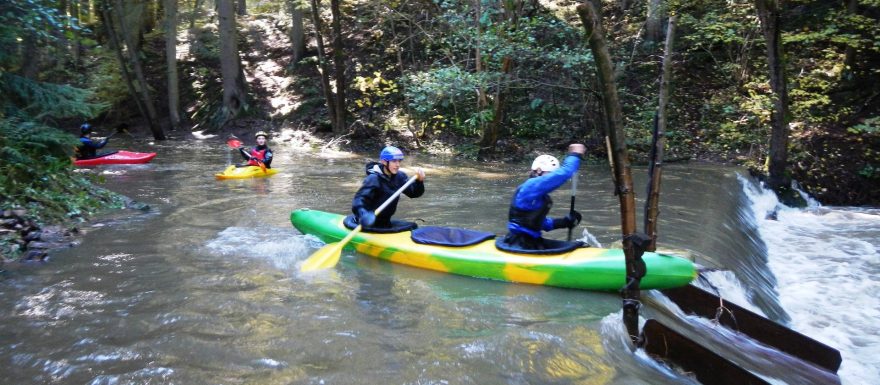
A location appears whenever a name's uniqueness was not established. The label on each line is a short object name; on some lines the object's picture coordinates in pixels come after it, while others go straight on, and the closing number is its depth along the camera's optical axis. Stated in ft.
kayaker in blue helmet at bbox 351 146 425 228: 20.08
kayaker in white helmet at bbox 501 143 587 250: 16.61
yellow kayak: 36.68
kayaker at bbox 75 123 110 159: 40.60
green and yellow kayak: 15.76
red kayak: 40.24
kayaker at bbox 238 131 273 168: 38.06
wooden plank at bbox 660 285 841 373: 13.62
